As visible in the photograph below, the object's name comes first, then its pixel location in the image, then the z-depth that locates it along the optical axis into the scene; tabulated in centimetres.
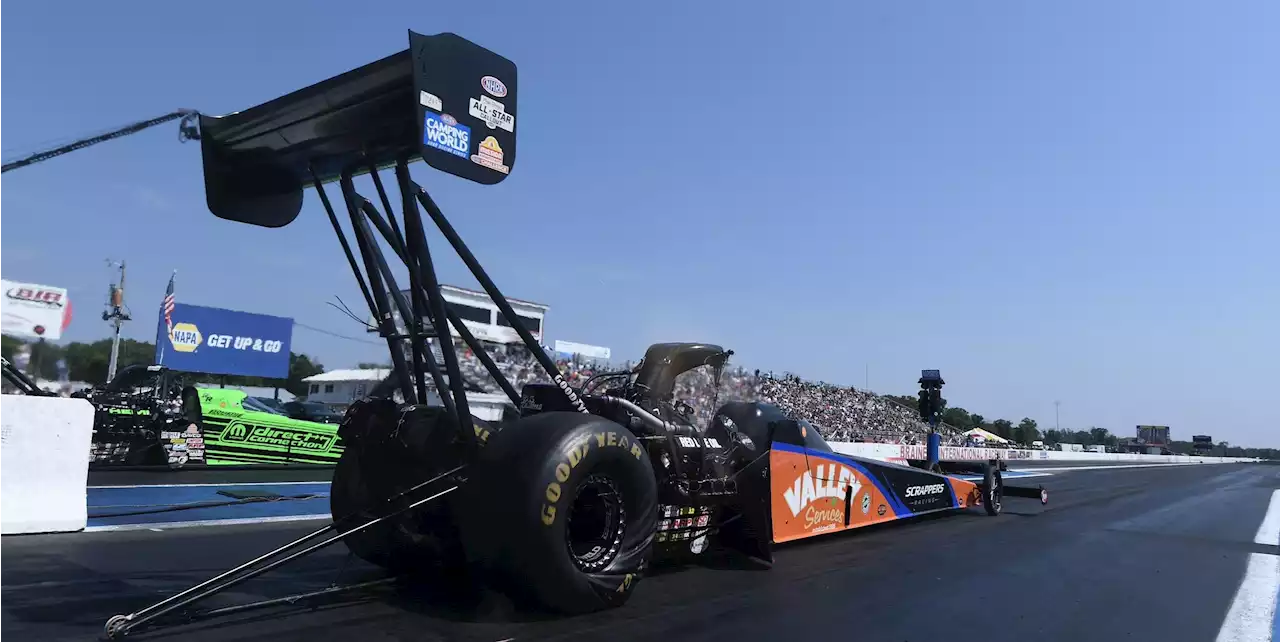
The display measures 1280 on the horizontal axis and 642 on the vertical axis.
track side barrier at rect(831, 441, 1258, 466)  2564
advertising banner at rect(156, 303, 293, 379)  3319
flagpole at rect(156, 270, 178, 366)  3275
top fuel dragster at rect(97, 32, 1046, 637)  448
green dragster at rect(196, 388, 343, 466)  1456
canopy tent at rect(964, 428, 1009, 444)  5408
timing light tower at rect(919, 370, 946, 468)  1284
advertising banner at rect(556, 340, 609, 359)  5388
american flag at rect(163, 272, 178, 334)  3281
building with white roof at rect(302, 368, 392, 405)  5329
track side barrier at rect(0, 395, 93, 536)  751
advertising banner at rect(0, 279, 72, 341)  3328
